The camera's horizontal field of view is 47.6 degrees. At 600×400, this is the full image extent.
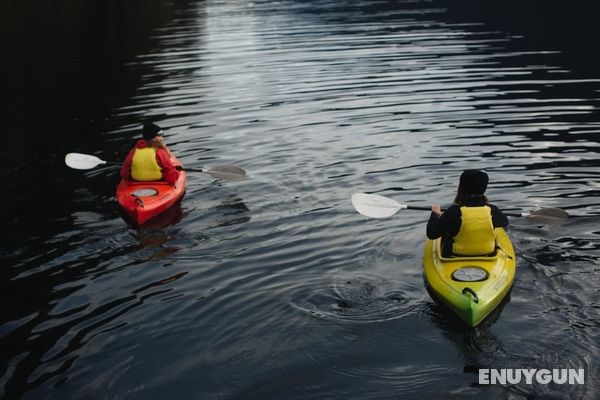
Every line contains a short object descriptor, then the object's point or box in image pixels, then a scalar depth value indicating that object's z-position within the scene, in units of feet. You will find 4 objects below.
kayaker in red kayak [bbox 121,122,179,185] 46.78
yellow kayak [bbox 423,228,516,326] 29.48
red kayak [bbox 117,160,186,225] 43.40
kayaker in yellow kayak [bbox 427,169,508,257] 32.09
